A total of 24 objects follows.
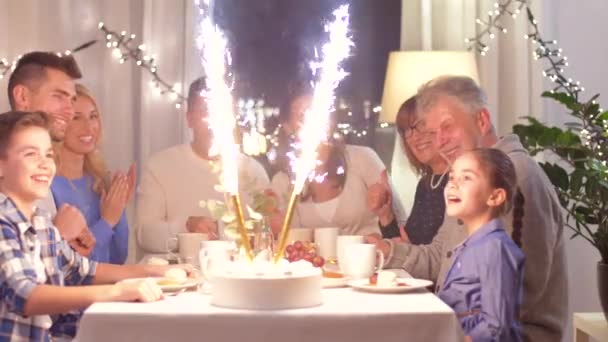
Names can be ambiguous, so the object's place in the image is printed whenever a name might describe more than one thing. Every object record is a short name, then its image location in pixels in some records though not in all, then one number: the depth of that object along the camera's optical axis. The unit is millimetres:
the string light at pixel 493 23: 4000
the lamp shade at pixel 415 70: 3742
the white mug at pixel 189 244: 2693
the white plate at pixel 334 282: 2205
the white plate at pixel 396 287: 2064
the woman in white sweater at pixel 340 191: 3463
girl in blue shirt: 2061
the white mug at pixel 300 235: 2826
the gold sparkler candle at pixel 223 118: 1954
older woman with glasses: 3264
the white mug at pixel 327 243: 2750
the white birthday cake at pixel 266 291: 1855
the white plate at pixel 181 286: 2076
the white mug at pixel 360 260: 2305
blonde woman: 3086
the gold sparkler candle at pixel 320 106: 1938
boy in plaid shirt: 2008
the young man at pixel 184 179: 3506
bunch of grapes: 2309
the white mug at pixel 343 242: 2434
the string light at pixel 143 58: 3957
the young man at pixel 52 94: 2936
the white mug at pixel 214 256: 2057
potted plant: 3176
